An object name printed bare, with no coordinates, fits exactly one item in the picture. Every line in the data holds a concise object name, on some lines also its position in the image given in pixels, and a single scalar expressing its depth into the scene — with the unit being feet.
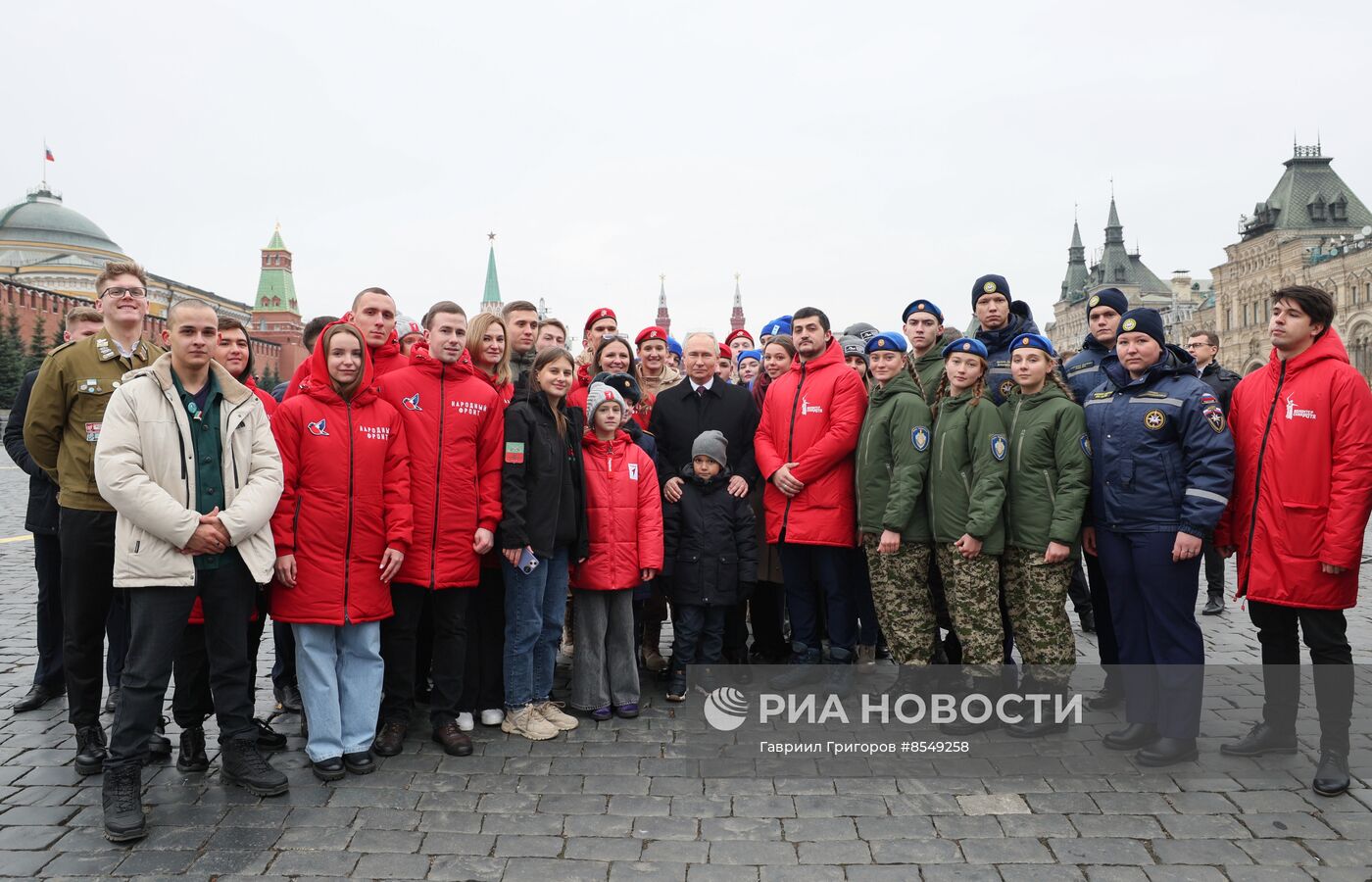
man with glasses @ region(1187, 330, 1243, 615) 25.22
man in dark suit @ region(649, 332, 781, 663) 20.81
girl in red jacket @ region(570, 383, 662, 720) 17.94
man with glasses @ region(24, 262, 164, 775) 14.39
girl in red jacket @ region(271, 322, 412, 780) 14.78
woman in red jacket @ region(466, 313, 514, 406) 18.02
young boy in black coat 19.15
